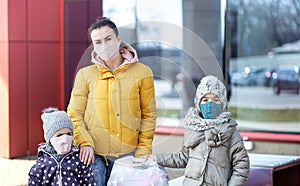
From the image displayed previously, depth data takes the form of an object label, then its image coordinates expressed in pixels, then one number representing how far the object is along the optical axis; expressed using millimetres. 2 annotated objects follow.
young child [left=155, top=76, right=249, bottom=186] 3639
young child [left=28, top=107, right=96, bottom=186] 3615
